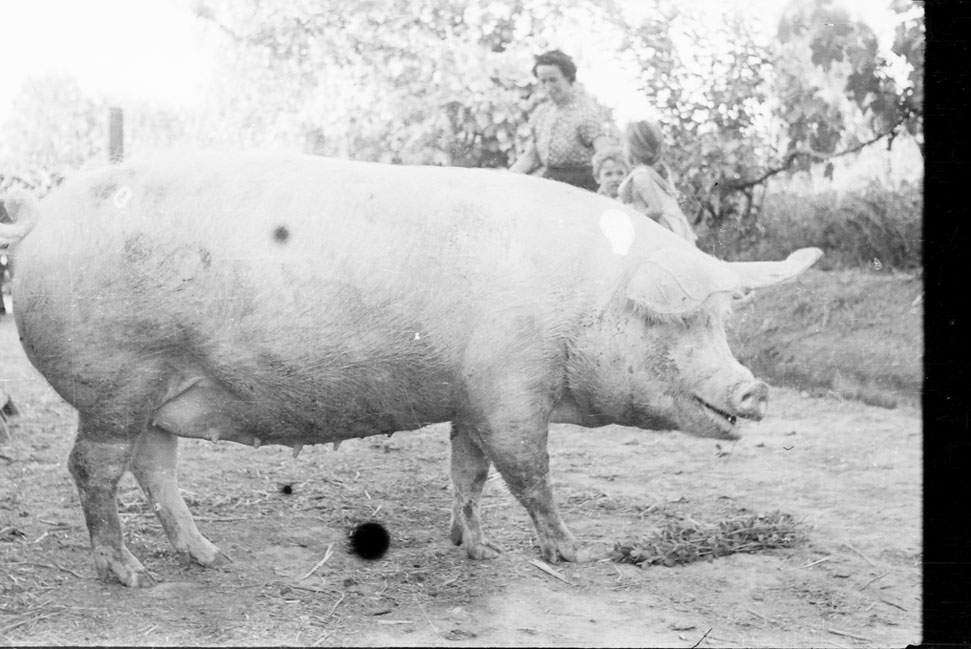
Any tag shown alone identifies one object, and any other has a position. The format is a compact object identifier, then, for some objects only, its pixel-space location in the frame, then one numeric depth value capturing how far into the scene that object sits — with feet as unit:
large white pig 11.92
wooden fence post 13.33
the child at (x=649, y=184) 14.74
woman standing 14.35
